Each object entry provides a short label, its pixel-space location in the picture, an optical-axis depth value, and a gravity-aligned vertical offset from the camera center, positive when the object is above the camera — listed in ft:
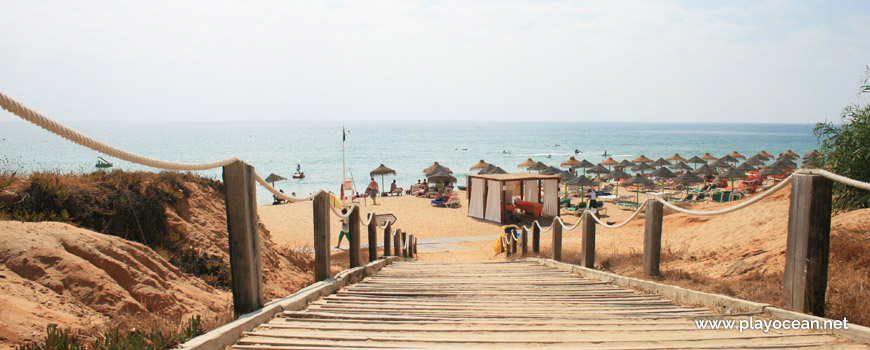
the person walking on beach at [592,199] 75.25 -11.26
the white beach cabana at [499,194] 72.59 -10.36
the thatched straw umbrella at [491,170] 96.43 -8.63
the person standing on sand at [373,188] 93.35 -12.69
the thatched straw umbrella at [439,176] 105.81 -10.69
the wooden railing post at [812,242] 10.55 -2.49
